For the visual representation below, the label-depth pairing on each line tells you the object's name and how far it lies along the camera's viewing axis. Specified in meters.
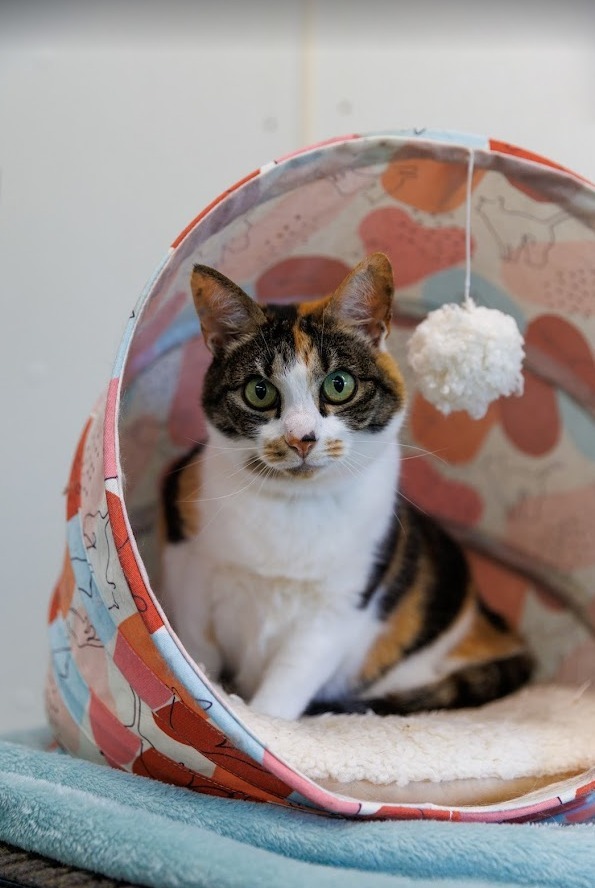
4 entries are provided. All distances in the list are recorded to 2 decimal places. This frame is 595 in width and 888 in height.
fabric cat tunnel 0.92
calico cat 1.11
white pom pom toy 1.07
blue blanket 0.81
